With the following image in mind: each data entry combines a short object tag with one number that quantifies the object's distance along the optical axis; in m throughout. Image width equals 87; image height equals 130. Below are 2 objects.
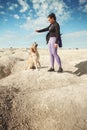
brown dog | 4.64
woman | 4.19
